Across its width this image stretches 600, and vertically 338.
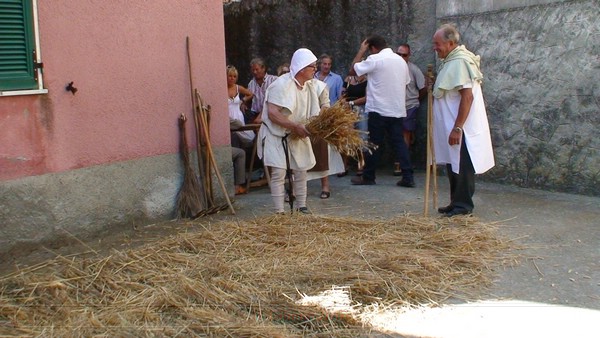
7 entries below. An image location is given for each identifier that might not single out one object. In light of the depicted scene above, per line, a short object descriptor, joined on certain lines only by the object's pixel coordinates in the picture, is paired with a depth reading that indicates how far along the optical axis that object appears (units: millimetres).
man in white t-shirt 8414
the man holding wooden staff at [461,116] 6395
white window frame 5648
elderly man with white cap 6469
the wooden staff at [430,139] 6656
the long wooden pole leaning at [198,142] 7059
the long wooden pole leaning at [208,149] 7070
